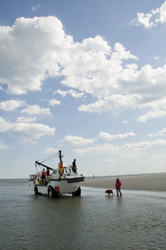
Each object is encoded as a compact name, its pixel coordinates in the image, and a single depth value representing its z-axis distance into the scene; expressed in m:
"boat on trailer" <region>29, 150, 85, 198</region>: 17.94
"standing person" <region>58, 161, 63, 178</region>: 18.46
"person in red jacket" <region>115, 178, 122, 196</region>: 18.12
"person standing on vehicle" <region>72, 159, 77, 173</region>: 19.53
